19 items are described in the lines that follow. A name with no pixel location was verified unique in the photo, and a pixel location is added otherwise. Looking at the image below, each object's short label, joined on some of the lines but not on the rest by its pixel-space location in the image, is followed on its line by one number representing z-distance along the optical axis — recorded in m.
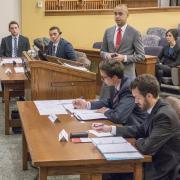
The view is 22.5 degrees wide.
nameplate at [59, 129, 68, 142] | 2.93
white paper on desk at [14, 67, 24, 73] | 5.91
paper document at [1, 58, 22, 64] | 6.72
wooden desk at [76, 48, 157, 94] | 7.33
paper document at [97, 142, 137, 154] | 2.68
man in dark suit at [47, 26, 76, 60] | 6.07
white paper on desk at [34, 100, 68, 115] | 3.70
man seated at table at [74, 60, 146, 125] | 3.43
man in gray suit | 4.96
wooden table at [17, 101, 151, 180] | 2.55
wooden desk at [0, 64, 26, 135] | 5.40
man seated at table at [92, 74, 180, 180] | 2.74
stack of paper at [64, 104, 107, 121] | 3.52
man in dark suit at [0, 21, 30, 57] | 7.59
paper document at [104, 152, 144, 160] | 2.58
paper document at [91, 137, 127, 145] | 2.87
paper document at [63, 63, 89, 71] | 4.63
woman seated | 7.70
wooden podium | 4.49
